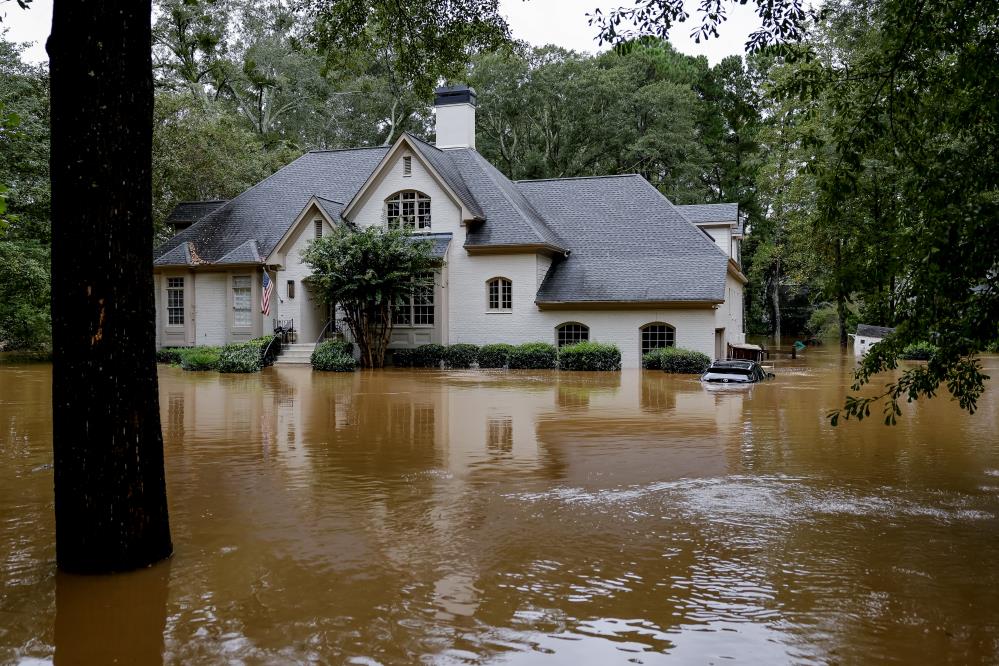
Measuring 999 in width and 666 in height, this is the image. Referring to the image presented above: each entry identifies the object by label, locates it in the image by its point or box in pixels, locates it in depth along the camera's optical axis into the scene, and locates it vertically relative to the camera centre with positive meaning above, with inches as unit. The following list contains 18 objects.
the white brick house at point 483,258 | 1191.6 +123.6
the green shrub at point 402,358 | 1225.4 -25.3
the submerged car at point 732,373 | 935.7 -42.4
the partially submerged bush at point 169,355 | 1259.2 -16.3
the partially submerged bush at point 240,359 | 1094.4 -20.7
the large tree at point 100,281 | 245.3 +19.3
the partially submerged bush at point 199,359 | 1136.2 -20.7
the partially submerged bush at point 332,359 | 1116.5 -23.0
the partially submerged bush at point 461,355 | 1202.6 -22.1
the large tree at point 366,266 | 1128.8 +103.5
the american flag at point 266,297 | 1161.4 +64.1
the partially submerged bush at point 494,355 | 1182.9 -22.4
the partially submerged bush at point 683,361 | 1090.7 -32.7
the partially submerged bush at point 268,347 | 1192.8 -6.2
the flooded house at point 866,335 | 1505.4 -3.3
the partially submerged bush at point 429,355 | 1212.5 -21.6
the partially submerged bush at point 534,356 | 1159.6 -24.4
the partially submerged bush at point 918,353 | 1241.3 -31.1
